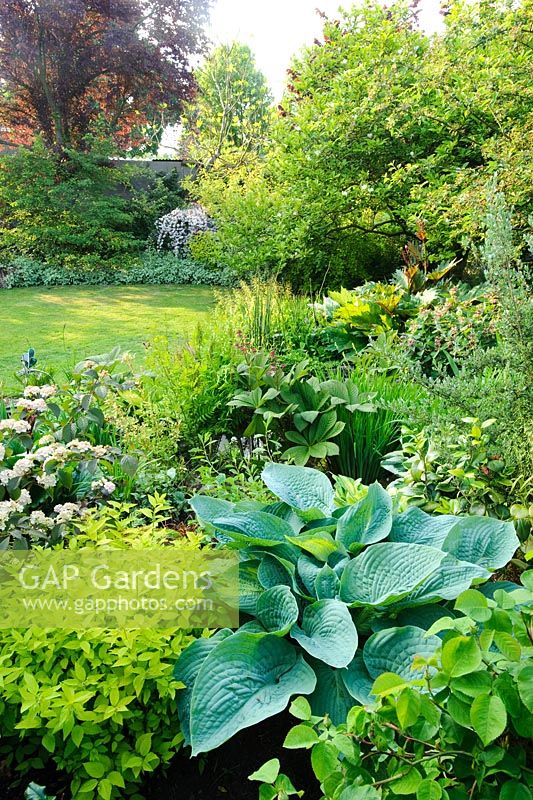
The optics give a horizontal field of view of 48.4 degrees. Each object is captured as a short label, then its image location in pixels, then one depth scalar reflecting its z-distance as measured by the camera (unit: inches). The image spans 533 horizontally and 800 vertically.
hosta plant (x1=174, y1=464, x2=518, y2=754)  56.2
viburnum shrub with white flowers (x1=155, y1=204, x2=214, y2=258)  498.6
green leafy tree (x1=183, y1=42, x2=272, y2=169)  492.7
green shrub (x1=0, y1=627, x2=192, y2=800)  53.0
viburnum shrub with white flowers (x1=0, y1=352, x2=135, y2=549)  77.5
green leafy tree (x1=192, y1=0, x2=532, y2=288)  220.1
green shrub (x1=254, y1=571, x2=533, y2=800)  33.4
